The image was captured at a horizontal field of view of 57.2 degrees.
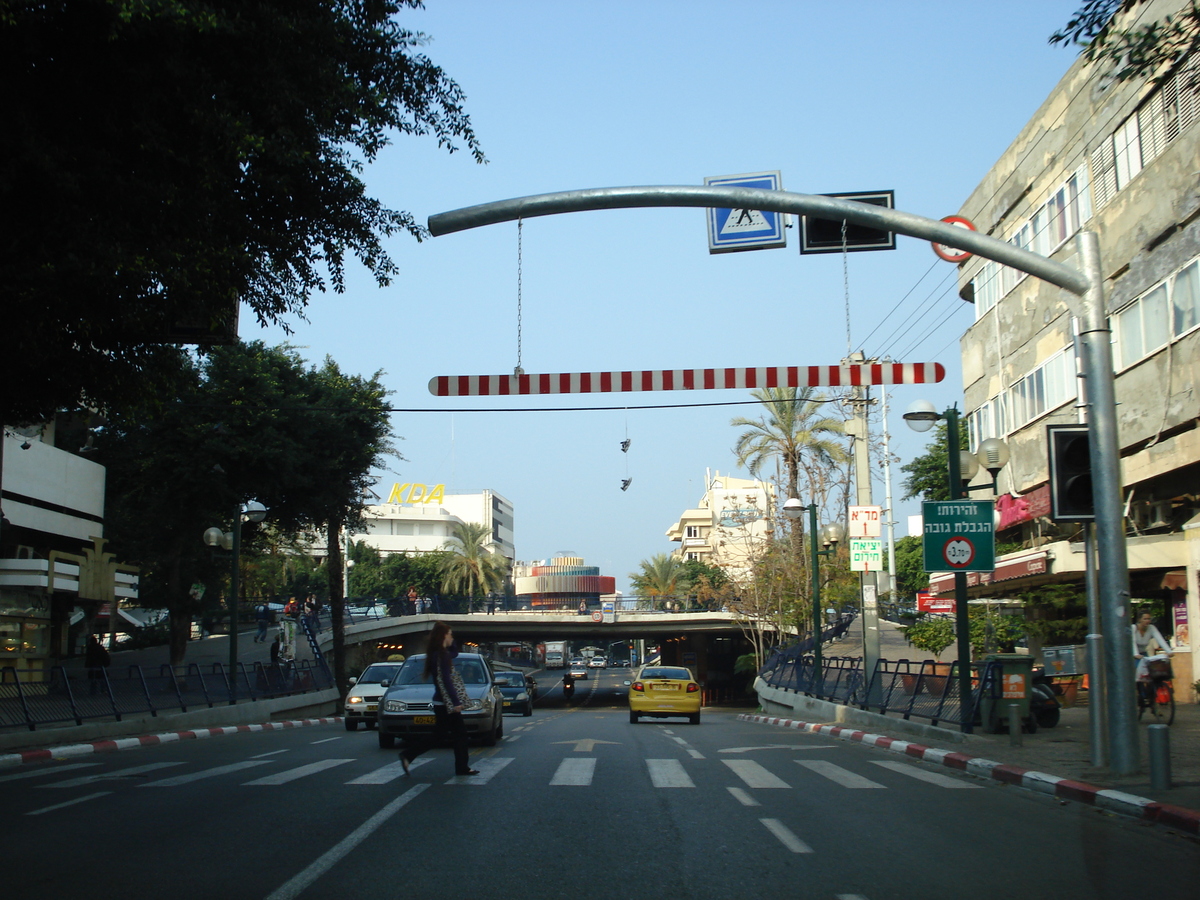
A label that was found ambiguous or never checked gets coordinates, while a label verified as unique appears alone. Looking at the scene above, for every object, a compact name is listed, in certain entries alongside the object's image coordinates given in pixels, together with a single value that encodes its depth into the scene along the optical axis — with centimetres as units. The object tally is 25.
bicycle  1750
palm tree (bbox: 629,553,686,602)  9012
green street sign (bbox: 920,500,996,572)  1677
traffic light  1238
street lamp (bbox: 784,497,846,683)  2947
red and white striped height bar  1596
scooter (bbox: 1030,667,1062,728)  1811
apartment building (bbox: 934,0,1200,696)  2184
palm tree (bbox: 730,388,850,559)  4406
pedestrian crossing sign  1288
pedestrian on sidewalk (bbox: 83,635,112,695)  3231
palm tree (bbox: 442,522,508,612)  9300
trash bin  1666
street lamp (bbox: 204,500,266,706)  2962
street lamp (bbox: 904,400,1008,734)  1744
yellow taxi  2964
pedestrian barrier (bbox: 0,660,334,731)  1936
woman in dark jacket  1271
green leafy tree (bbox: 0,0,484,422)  979
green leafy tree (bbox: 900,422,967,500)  6981
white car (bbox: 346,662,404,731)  2534
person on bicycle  1820
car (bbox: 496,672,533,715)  3544
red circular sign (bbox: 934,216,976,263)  2189
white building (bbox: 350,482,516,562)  13638
